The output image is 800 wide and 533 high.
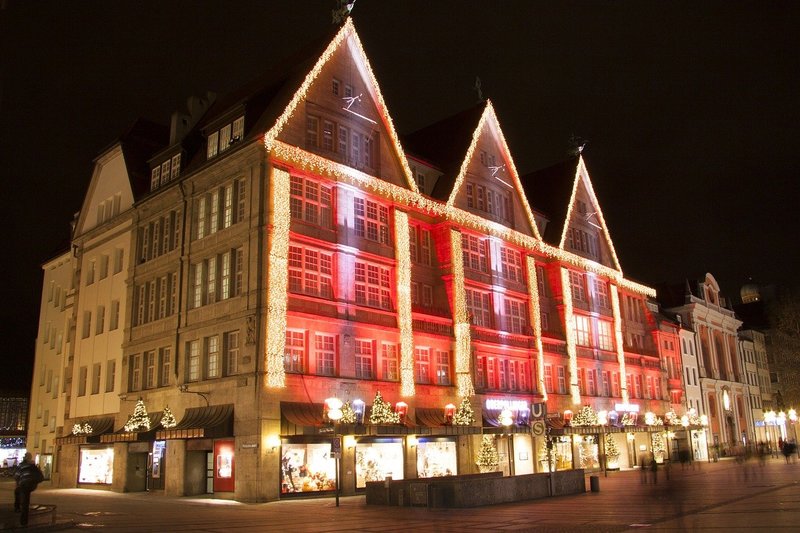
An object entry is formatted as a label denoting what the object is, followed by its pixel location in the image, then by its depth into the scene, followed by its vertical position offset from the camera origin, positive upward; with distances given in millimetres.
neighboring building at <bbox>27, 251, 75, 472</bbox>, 50281 +7934
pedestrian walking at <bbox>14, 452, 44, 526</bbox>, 19141 -227
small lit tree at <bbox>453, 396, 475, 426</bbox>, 40625 +2344
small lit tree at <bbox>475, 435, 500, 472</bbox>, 41594 -10
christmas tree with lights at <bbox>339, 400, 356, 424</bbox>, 34500 +2134
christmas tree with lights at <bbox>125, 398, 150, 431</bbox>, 37594 +2412
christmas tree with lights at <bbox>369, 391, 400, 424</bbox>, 36022 +2285
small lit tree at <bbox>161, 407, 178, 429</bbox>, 35969 +2228
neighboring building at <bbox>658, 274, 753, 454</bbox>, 79750 +10233
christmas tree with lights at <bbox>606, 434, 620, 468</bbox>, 54375 +53
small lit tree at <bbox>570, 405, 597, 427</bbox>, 50969 +2519
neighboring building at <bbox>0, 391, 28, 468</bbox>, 79500 +6000
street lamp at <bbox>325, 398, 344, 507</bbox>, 30906 +2190
